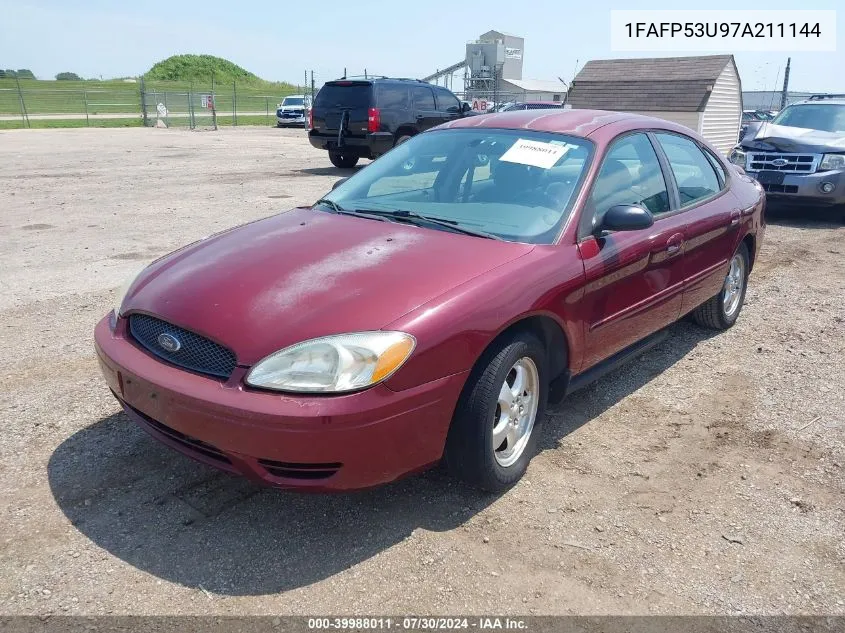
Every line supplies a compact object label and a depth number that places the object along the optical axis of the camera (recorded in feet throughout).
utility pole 71.41
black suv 45.96
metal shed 64.59
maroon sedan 8.30
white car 112.57
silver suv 30.89
